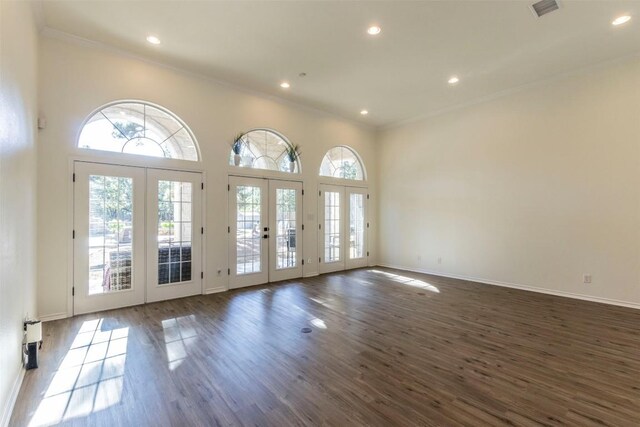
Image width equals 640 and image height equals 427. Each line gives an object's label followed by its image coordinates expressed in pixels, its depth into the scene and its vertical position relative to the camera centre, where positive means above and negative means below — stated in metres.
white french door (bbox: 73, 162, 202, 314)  3.94 -0.33
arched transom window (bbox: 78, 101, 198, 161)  4.13 +1.23
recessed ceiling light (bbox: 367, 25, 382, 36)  3.62 +2.29
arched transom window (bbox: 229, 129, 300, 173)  5.45 +1.21
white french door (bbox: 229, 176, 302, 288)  5.36 -0.33
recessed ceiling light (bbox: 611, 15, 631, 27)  3.43 +2.30
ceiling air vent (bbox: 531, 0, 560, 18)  3.17 +2.28
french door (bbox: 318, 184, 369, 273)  6.69 -0.35
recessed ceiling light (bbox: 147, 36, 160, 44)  3.85 +2.31
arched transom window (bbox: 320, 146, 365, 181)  6.84 +1.19
